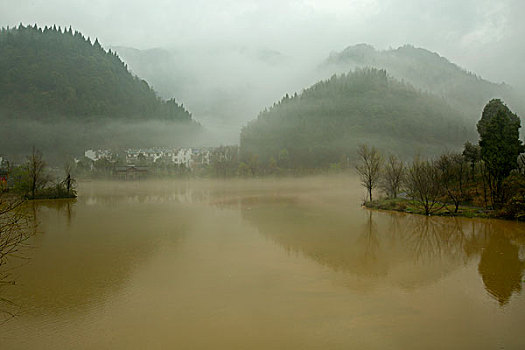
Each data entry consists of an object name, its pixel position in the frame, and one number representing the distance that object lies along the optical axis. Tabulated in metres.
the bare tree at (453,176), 23.98
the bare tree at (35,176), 31.23
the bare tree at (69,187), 33.41
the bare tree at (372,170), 29.37
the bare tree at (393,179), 28.58
